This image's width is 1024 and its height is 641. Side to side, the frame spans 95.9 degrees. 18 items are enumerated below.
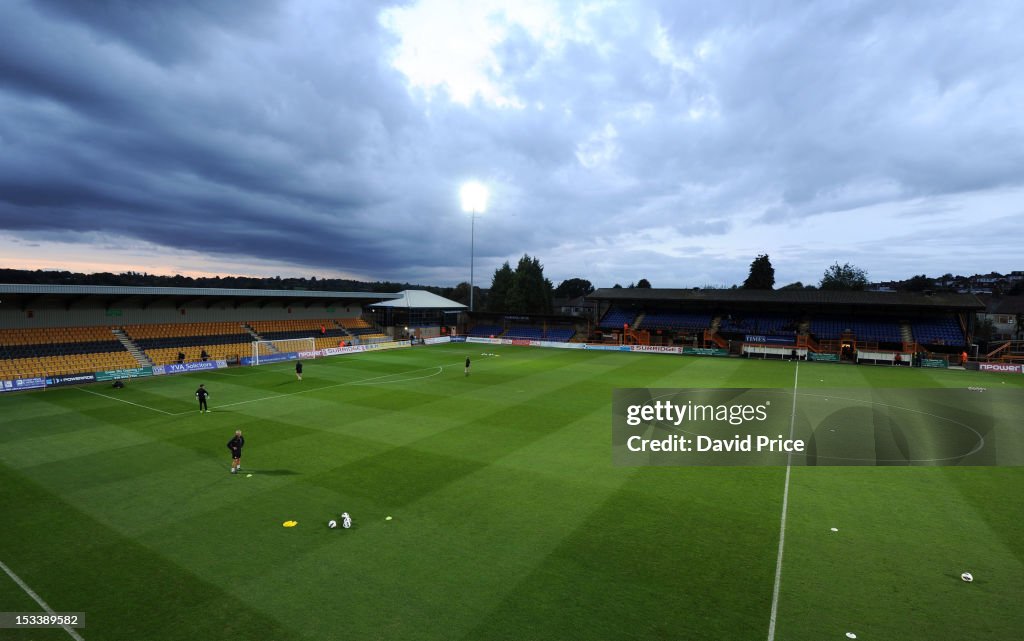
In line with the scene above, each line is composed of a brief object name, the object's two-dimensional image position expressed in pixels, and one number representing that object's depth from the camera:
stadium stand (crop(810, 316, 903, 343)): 50.09
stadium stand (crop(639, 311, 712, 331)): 59.38
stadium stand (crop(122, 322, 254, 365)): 39.20
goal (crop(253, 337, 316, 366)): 45.89
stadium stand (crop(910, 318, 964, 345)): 46.84
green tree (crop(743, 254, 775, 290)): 92.69
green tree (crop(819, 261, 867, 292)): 100.81
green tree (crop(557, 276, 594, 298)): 170.75
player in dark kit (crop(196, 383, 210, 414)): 23.38
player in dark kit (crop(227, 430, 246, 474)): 15.22
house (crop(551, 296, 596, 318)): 107.12
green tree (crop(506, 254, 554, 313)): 93.94
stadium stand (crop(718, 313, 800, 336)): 55.75
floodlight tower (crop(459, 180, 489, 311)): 60.22
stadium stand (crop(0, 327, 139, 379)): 31.88
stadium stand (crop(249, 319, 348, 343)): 50.03
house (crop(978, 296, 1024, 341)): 72.11
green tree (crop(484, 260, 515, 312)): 101.38
